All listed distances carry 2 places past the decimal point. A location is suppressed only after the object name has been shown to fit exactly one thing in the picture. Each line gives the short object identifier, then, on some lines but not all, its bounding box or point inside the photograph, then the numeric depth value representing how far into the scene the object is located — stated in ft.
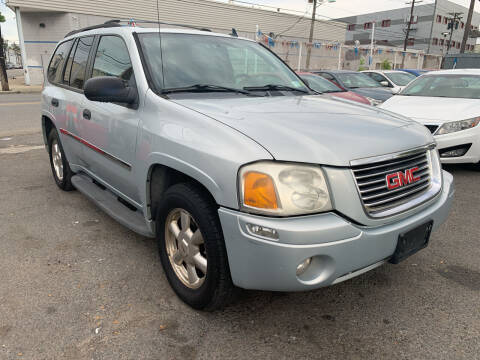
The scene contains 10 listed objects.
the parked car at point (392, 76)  39.81
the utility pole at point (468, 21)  91.94
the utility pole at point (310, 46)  84.44
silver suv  6.23
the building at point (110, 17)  82.79
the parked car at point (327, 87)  26.18
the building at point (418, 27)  214.90
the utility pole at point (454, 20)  163.84
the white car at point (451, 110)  17.34
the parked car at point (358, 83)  31.68
